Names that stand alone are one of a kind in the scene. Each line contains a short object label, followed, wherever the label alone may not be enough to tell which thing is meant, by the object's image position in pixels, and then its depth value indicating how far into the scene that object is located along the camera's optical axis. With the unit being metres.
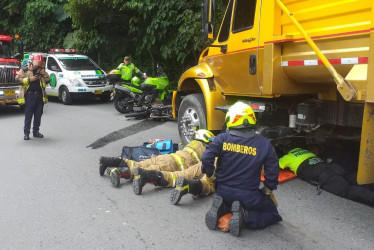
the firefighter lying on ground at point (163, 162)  5.23
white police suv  14.18
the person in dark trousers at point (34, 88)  8.23
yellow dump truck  3.80
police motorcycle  11.14
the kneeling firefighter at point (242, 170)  3.77
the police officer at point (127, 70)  12.46
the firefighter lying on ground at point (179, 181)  4.45
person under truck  4.65
